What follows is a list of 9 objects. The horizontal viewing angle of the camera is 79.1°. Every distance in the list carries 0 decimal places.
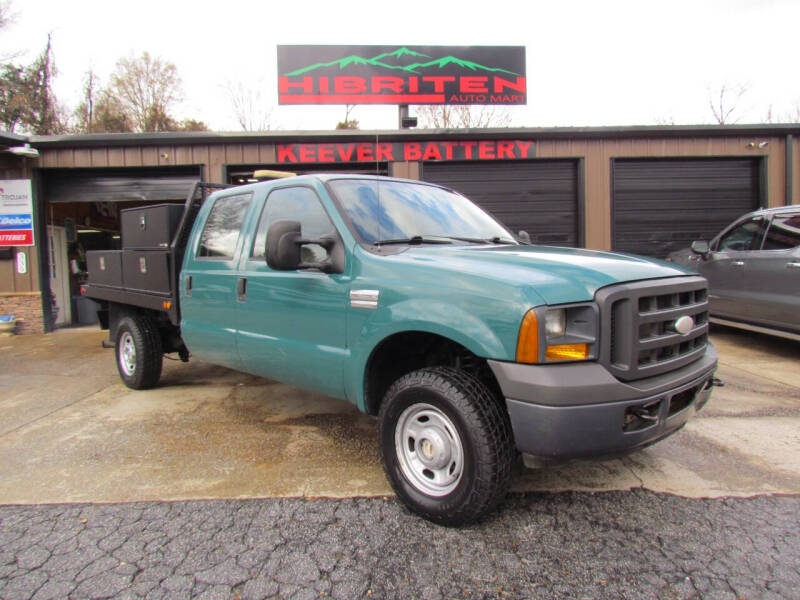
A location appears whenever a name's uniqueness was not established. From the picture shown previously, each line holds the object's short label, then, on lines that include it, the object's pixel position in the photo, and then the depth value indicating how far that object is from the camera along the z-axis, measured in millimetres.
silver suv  5582
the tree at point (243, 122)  26116
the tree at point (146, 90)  29016
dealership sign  10930
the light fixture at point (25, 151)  8901
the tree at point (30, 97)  19766
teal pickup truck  2111
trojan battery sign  9297
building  9430
